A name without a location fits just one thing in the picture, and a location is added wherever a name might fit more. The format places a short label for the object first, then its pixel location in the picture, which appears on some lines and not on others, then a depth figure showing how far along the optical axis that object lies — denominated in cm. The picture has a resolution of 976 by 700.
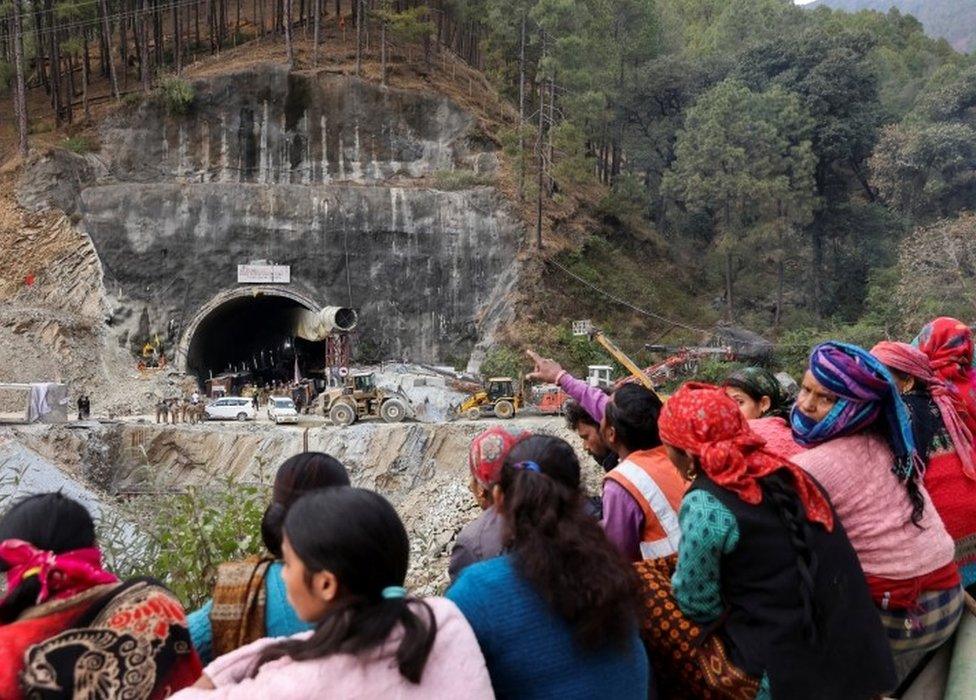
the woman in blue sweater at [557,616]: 202
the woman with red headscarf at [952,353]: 373
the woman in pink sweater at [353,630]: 170
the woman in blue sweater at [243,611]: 234
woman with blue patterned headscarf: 265
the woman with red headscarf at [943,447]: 312
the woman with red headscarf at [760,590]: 226
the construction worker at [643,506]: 287
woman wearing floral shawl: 191
